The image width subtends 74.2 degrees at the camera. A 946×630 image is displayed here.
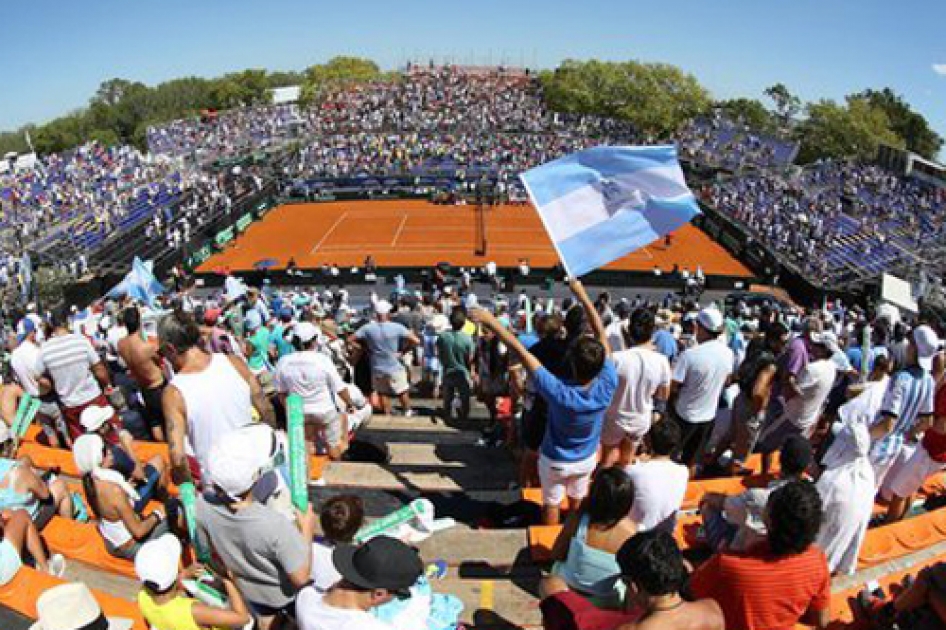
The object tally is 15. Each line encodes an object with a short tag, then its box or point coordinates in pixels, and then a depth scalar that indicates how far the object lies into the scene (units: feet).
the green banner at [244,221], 136.29
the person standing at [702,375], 19.69
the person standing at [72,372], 22.22
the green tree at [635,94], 230.27
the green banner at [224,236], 124.88
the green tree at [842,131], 206.69
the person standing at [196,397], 14.69
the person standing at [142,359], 22.06
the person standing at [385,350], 26.25
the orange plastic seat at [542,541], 14.85
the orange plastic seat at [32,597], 12.54
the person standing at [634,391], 17.08
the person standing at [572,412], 13.76
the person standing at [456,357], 25.67
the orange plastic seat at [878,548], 15.65
